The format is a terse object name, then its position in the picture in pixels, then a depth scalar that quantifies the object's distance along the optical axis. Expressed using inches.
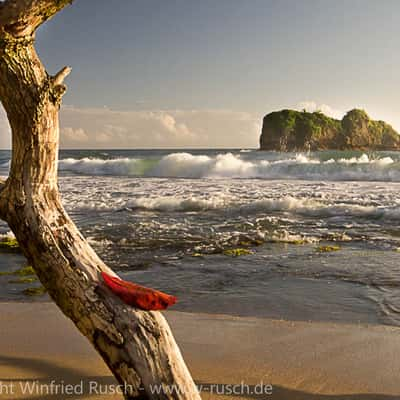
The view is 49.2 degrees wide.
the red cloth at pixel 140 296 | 81.9
